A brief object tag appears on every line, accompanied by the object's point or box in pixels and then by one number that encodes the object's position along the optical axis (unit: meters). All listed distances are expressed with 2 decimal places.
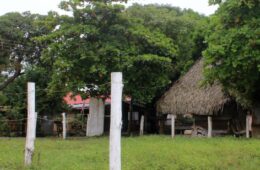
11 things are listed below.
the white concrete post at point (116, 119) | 7.09
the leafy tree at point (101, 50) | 22.59
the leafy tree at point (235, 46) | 17.84
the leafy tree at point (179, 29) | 26.59
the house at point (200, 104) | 23.34
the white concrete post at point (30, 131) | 10.71
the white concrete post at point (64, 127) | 23.72
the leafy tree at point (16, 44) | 28.78
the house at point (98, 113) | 26.23
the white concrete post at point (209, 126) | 21.31
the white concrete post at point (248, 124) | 20.12
